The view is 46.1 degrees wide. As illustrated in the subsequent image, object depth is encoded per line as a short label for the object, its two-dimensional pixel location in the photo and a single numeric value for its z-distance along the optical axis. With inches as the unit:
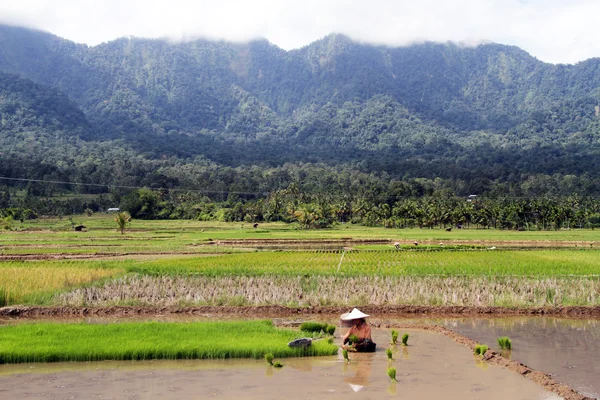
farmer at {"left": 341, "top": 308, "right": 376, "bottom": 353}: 655.8
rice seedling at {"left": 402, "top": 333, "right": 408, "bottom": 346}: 693.3
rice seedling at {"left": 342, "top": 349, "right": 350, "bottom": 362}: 613.9
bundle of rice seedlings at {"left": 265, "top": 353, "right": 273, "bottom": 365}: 602.5
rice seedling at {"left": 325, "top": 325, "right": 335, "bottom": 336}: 742.5
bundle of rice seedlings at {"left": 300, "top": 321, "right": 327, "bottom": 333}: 767.5
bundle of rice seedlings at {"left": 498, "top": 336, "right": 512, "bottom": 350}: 669.3
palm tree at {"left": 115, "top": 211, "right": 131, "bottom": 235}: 2591.0
